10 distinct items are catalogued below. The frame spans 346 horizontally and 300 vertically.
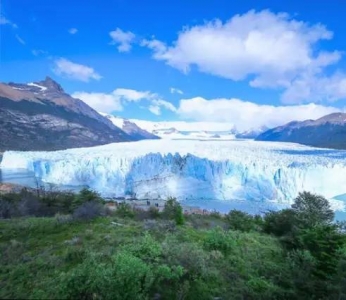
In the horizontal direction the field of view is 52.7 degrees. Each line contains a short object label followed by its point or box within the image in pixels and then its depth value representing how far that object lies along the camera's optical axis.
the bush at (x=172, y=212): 13.73
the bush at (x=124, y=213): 15.59
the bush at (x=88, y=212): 10.75
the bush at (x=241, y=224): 13.95
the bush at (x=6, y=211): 15.43
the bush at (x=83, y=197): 15.64
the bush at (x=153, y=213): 19.39
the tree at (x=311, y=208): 12.74
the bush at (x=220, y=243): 7.90
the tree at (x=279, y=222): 13.34
